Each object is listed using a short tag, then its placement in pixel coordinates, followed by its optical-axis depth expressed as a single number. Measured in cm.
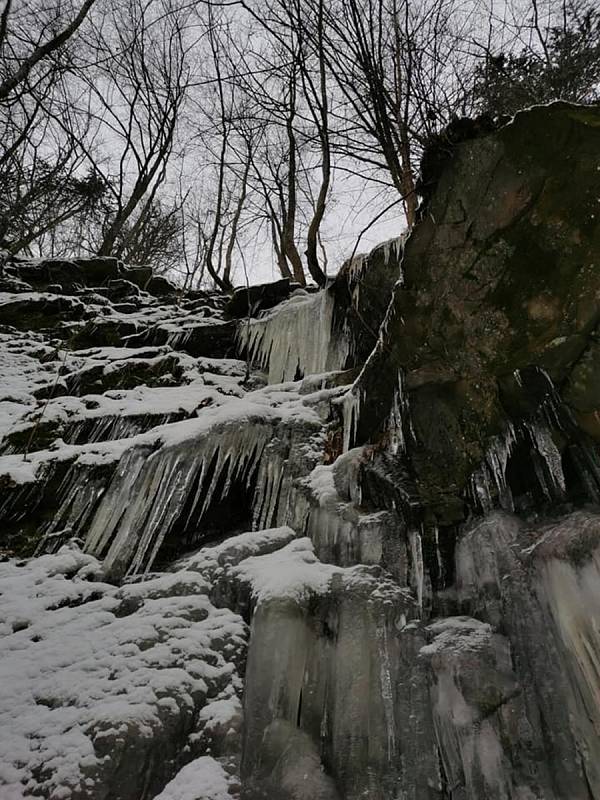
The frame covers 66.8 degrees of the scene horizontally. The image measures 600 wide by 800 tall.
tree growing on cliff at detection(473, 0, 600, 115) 427
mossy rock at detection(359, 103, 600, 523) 235
